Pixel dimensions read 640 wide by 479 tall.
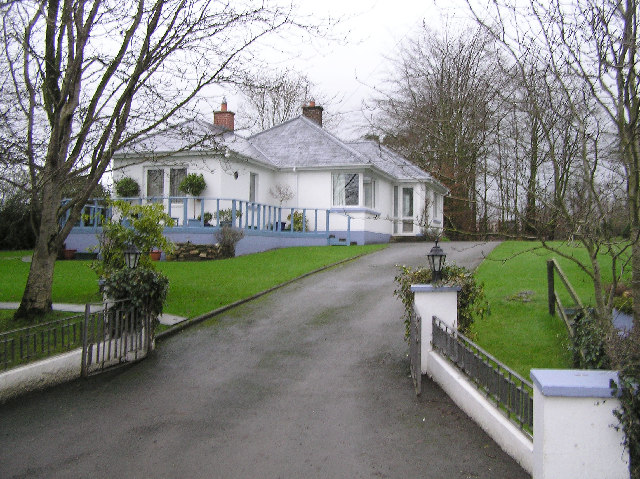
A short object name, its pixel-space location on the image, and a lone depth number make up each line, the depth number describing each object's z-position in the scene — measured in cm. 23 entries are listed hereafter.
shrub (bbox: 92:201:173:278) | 1245
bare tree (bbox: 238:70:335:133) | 4206
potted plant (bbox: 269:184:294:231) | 2693
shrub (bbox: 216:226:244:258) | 2091
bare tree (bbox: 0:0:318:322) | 1059
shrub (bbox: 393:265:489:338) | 883
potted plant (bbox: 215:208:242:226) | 2146
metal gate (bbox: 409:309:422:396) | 751
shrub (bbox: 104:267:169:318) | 944
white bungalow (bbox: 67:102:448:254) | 2283
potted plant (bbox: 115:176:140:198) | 2380
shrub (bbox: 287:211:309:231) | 2561
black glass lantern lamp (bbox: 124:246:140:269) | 1034
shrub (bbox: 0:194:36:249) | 2730
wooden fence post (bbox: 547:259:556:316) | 1088
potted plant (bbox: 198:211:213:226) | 2222
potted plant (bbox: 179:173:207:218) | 2306
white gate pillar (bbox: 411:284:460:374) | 842
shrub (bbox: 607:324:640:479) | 429
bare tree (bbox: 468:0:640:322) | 576
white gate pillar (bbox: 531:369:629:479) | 442
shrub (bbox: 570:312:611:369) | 539
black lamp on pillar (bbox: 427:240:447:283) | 853
